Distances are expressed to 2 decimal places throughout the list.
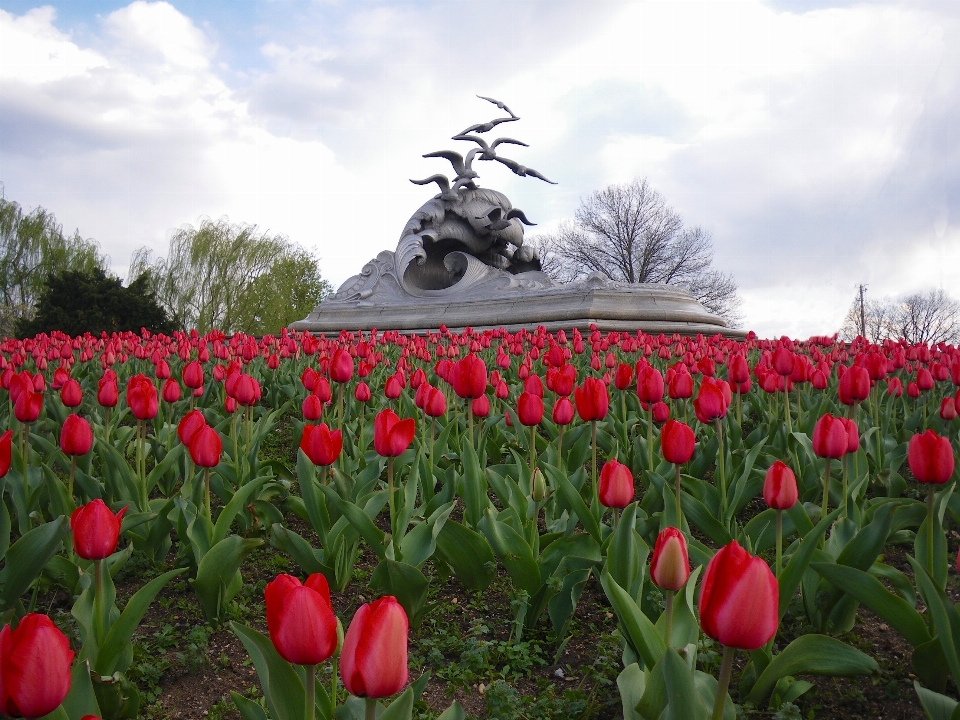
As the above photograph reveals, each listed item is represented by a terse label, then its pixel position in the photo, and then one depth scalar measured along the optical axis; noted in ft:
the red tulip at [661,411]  10.11
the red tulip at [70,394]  10.04
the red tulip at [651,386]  8.95
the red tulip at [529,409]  8.29
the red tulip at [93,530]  5.11
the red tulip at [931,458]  6.08
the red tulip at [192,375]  10.89
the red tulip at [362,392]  11.08
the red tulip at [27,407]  8.63
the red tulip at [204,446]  7.00
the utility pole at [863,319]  117.13
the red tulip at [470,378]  8.96
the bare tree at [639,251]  117.08
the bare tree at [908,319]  113.39
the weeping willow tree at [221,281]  104.94
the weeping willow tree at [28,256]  98.84
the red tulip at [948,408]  9.77
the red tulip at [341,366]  10.57
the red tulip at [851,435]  7.04
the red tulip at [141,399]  8.75
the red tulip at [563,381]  9.45
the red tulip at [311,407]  9.35
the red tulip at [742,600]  3.13
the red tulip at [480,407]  10.05
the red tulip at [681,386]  9.47
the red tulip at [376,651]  3.05
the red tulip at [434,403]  9.30
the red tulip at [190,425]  7.50
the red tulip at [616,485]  6.11
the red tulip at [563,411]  8.84
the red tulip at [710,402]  8.09
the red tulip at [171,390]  11.04
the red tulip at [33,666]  3.20
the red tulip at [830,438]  6.93
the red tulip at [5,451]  6.66
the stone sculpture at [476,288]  47.88
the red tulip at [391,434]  6.89
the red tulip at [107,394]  9.89
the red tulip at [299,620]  3.20
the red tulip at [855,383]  9.09
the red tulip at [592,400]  7.89
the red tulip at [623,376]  10.05
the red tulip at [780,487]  5.98
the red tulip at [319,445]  7.04
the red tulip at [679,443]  6.87
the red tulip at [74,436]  7.73
